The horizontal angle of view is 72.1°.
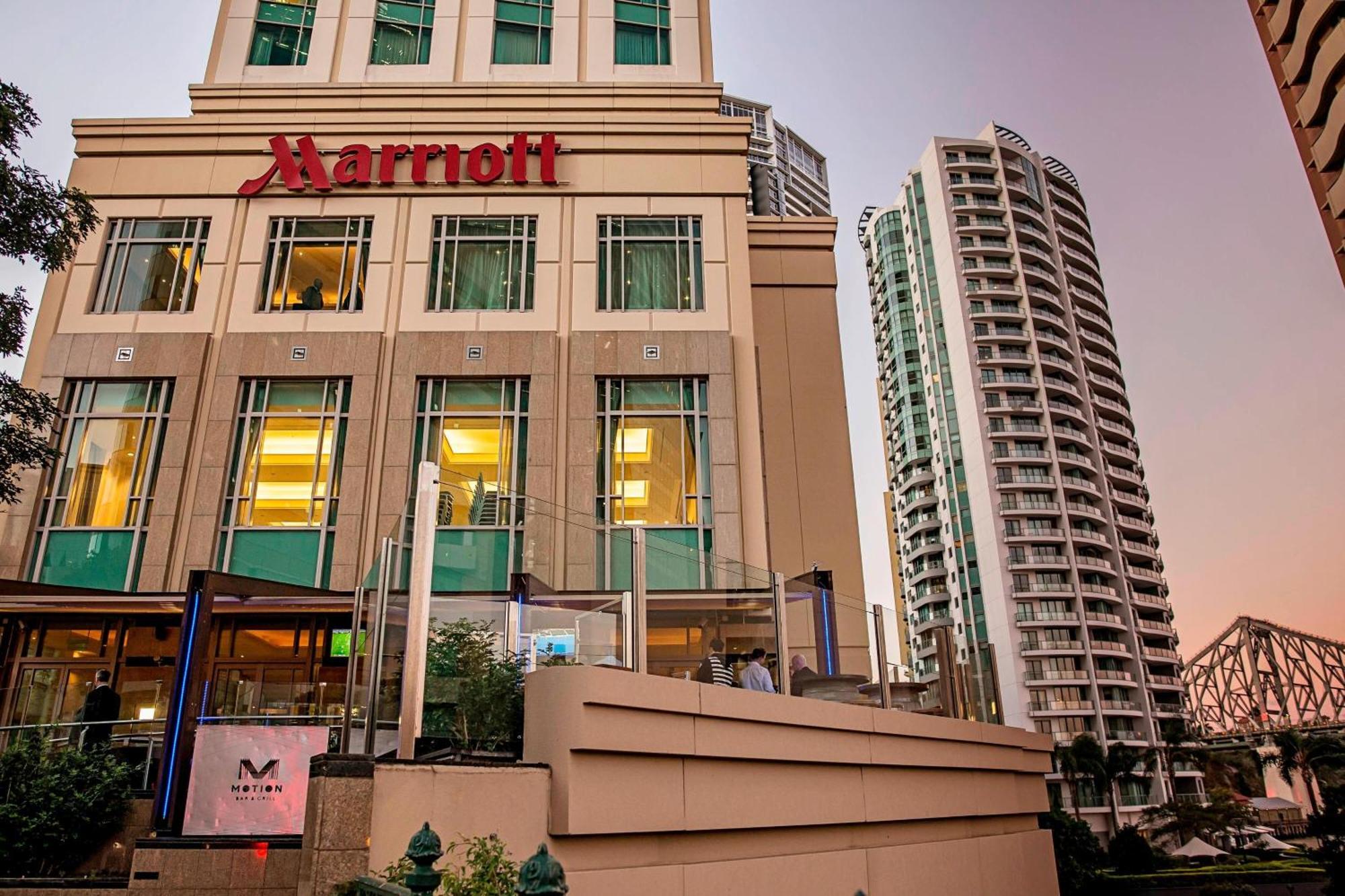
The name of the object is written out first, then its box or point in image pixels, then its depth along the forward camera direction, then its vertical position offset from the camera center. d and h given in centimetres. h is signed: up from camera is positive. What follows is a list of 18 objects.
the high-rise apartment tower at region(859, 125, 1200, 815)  6981 +2873
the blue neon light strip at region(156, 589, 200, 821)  944 +130
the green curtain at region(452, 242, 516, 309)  1938 +1076
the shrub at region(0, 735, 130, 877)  931 +26
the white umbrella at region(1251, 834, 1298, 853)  4631 -185
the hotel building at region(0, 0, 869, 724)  1703 +945
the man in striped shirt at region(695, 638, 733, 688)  899 +136
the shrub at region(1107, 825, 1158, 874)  3675 -172
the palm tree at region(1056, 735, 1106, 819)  5738 +289
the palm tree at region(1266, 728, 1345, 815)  5175 +275
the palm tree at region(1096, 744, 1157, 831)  5738 +233
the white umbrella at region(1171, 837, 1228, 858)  3859 -167
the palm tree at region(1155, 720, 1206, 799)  5950 +360
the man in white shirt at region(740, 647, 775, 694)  958 +137
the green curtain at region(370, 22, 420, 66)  2184 +1720
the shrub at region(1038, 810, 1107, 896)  2722 -133
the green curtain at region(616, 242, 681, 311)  1961 +1082
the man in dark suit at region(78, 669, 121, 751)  1150 +147
